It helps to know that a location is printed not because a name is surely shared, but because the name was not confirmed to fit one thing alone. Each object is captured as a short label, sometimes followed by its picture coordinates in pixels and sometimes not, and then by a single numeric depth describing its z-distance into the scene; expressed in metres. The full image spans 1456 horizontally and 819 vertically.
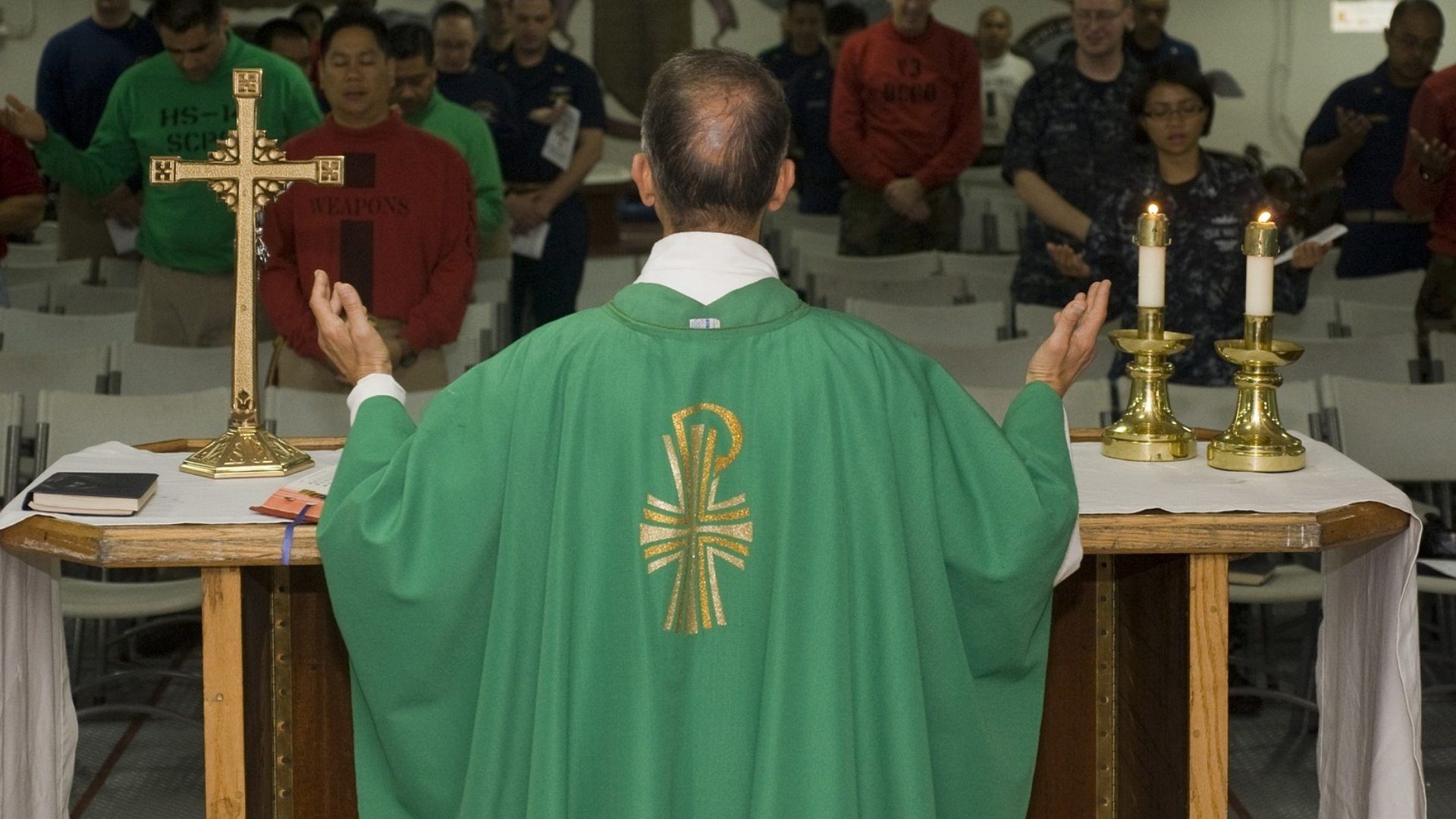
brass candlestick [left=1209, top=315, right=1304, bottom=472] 6.23
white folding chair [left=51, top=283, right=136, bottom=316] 13.66
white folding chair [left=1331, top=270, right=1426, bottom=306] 13.84
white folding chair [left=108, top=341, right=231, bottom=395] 10.30
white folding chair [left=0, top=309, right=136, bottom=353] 11.77
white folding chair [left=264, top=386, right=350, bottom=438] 8.80
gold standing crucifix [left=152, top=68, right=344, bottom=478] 6.24
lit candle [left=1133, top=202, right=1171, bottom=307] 6.41
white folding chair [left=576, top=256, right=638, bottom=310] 16.41
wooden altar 5.55
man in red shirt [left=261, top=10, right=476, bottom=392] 9.64
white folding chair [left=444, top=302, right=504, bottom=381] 10.82
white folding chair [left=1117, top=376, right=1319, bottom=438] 8.79
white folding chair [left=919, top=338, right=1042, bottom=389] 10.27
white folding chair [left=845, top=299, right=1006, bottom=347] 11.83
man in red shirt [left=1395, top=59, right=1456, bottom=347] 12.69
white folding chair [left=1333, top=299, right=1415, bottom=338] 12.46
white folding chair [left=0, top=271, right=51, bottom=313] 13.88
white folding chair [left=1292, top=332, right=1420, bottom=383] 10.80
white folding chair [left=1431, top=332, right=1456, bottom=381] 11.05
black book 5.58
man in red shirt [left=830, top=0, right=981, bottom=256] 14.79
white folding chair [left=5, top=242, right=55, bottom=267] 17.48
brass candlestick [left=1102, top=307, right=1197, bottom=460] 6.46
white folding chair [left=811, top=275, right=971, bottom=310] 13.65
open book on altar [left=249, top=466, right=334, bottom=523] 5.51
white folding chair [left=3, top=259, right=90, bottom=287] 14.75
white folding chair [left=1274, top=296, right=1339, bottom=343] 12.63
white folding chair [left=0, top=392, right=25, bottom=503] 8.59
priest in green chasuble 4.68
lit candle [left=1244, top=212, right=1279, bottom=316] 6.32
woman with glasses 9.71
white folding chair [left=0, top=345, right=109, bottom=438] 10.19
